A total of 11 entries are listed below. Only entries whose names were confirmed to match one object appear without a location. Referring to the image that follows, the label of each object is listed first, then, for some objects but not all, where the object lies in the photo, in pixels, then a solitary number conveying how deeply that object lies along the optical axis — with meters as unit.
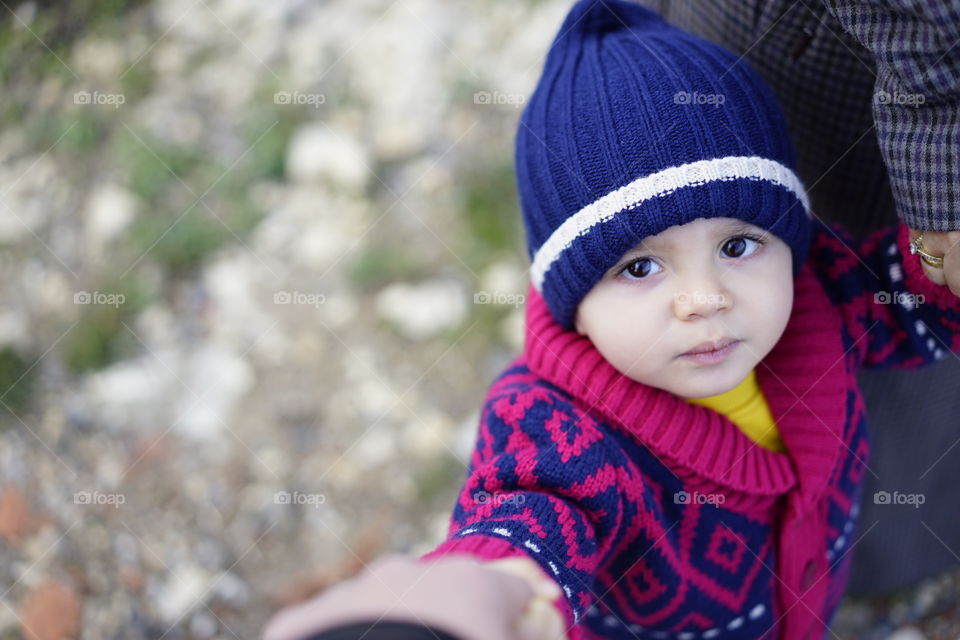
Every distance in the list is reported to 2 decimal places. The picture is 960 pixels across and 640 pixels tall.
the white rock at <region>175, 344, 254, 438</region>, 2.03
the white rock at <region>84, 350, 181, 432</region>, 2.04
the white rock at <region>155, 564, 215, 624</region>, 1.78
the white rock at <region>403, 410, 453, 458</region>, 1.98
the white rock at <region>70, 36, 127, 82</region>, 2.69
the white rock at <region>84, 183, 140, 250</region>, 2.34
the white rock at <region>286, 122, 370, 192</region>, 2.37
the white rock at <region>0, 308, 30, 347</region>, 2.17
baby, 1.00
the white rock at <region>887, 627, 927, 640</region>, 1.76
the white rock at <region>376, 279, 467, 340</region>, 2.14
